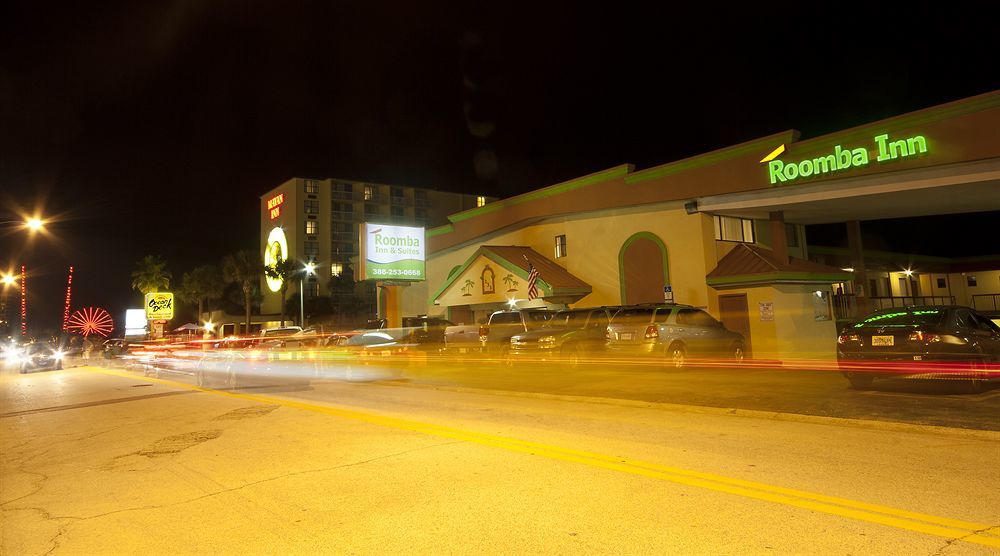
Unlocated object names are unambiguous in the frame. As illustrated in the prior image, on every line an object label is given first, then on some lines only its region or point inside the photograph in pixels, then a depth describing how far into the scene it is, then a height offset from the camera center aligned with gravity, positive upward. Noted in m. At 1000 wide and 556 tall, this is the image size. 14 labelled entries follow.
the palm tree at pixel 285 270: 63.31 +7.34
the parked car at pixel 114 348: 34.72 -0.24
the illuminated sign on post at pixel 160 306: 43.69 +2.78
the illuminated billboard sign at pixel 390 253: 34.84 +4.84
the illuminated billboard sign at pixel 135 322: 62.55 +2.33
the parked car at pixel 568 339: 17.81 -0.45
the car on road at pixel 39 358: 29.65 -0.57
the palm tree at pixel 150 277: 63.12 +7.28
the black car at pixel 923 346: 10.11 -0.69
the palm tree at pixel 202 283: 70.38 +7.00
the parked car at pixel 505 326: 19.86 +0.01
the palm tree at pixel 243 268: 63.62 +7.86
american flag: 25.03 +1.82
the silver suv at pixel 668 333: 16.17 -0.39
